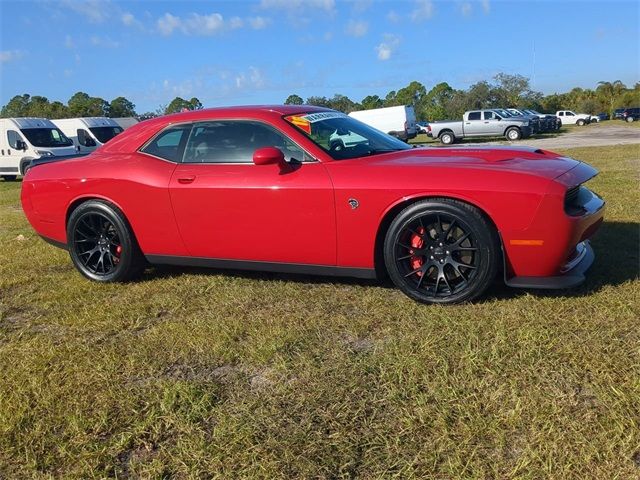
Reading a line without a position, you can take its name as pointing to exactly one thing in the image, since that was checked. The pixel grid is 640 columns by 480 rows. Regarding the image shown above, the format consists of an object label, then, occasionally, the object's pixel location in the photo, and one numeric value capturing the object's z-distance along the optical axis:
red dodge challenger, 3.44
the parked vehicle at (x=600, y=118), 51.56
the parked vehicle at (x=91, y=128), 22.47
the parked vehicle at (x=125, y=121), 28.24
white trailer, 30.36
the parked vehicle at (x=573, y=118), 49.69
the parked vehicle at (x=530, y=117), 29.52
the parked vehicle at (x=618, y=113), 57.78
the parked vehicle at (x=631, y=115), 51.06
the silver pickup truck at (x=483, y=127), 28.64
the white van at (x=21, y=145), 17.81
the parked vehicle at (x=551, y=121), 32.20
